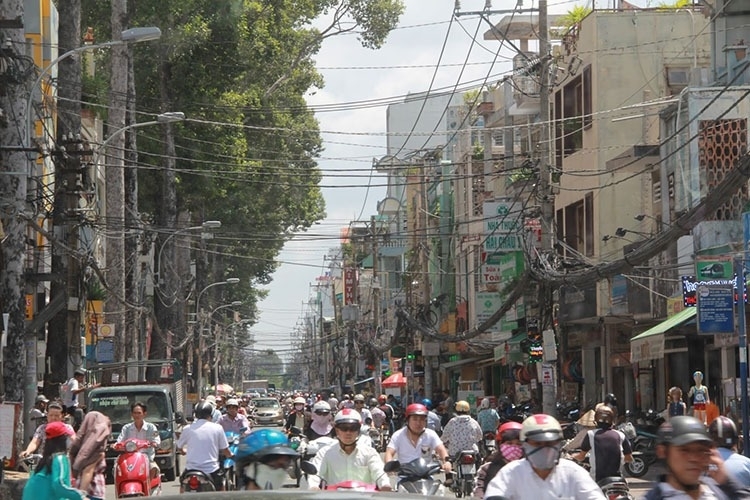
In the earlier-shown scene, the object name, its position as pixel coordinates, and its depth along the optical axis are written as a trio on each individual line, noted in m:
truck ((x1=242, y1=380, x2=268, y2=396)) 157.00
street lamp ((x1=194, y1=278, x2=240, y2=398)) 79.62
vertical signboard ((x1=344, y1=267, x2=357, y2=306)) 127.97
